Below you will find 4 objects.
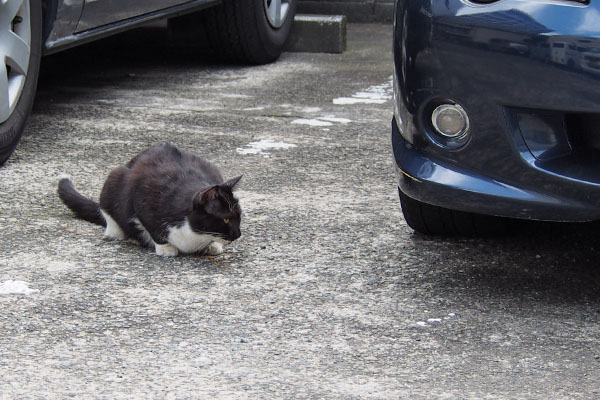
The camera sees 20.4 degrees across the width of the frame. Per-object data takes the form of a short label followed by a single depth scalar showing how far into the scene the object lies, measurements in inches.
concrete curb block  467.6
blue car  161.4
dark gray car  257.5
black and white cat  203.8
